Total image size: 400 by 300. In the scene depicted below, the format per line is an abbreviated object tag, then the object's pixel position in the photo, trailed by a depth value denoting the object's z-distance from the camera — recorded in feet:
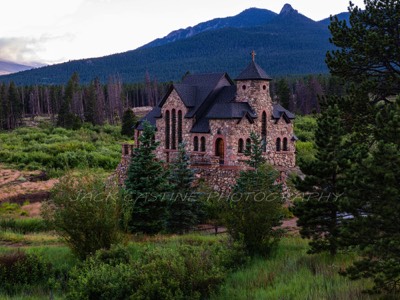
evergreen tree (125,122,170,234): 70.74
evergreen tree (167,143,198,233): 75.41
